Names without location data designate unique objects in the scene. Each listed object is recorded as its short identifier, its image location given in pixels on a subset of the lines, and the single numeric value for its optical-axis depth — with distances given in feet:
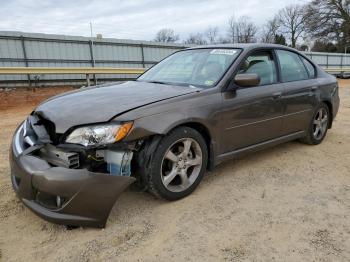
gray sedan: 8.86
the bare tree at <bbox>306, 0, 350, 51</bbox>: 151.23
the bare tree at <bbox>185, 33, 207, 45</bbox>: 188.84
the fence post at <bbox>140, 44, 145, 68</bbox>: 61.00
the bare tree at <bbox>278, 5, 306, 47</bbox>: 184.85
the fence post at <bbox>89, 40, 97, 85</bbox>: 54.33
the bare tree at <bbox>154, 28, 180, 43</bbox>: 199.21
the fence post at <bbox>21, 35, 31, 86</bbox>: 47.54
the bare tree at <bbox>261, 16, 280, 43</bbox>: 183.11
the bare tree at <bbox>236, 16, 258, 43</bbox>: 170.71
